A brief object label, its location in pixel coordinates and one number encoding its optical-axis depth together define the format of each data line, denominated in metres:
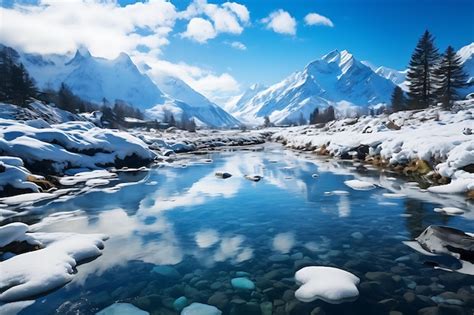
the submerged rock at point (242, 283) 7.32
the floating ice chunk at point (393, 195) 15.66
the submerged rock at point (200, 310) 6.32
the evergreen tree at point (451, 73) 48.84
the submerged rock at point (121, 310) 6.36
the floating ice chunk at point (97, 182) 21.65
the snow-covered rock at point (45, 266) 6.99
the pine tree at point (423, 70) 52.53
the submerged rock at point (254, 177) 22.52
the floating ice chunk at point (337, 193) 16.95
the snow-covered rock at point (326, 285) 6.64
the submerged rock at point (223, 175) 24.30
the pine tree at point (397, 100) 66.38
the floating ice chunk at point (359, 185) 18.28
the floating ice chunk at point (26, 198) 15.77
